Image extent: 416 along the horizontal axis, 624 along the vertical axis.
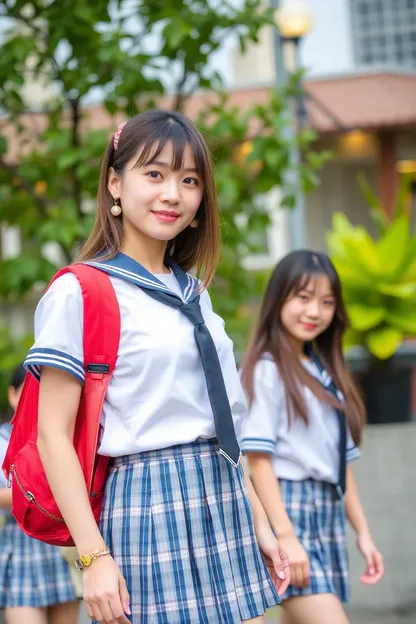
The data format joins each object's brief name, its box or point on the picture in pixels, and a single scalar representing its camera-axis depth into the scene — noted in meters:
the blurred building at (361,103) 12.62
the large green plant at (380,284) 5.79
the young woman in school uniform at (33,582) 3.90
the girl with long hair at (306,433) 3.30
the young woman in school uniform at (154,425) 2.11
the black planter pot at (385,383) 5.88
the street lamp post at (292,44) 7.04
